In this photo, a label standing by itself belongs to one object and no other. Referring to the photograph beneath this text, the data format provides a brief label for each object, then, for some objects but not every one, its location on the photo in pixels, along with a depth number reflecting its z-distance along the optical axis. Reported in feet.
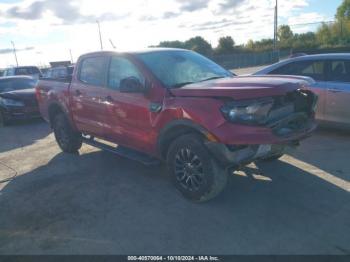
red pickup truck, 12.93
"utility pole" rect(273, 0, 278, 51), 118.21
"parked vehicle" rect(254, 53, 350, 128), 21.99
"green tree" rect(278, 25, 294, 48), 177.71
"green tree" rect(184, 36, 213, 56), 201.27
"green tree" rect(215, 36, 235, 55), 217.15
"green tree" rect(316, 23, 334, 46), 149.26
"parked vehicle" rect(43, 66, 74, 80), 44.18
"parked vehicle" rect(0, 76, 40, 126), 35.40
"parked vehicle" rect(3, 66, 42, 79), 66.28
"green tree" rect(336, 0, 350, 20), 234.11
